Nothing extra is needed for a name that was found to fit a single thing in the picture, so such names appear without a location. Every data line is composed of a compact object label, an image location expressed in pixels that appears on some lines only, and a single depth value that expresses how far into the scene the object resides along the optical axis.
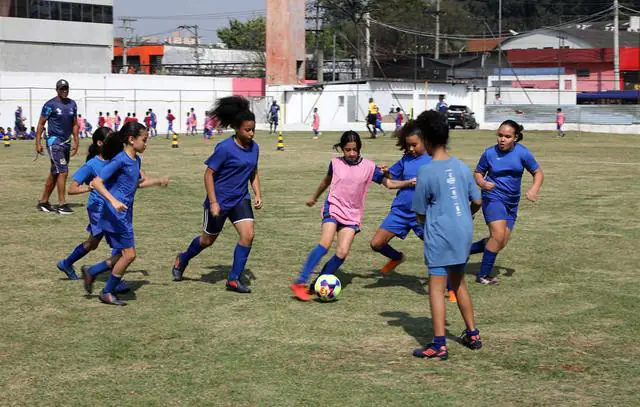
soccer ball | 8.80
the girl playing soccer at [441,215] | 6.78
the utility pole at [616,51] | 63.09
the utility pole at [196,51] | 92.26
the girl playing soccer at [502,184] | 9.81
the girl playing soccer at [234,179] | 9.07
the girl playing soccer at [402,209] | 9.43
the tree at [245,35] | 115.88
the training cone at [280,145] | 33.69
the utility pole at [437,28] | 83.12
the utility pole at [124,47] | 80.62
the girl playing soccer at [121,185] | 8.55
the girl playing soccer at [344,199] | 9.05
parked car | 55.69
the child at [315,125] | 44.56
